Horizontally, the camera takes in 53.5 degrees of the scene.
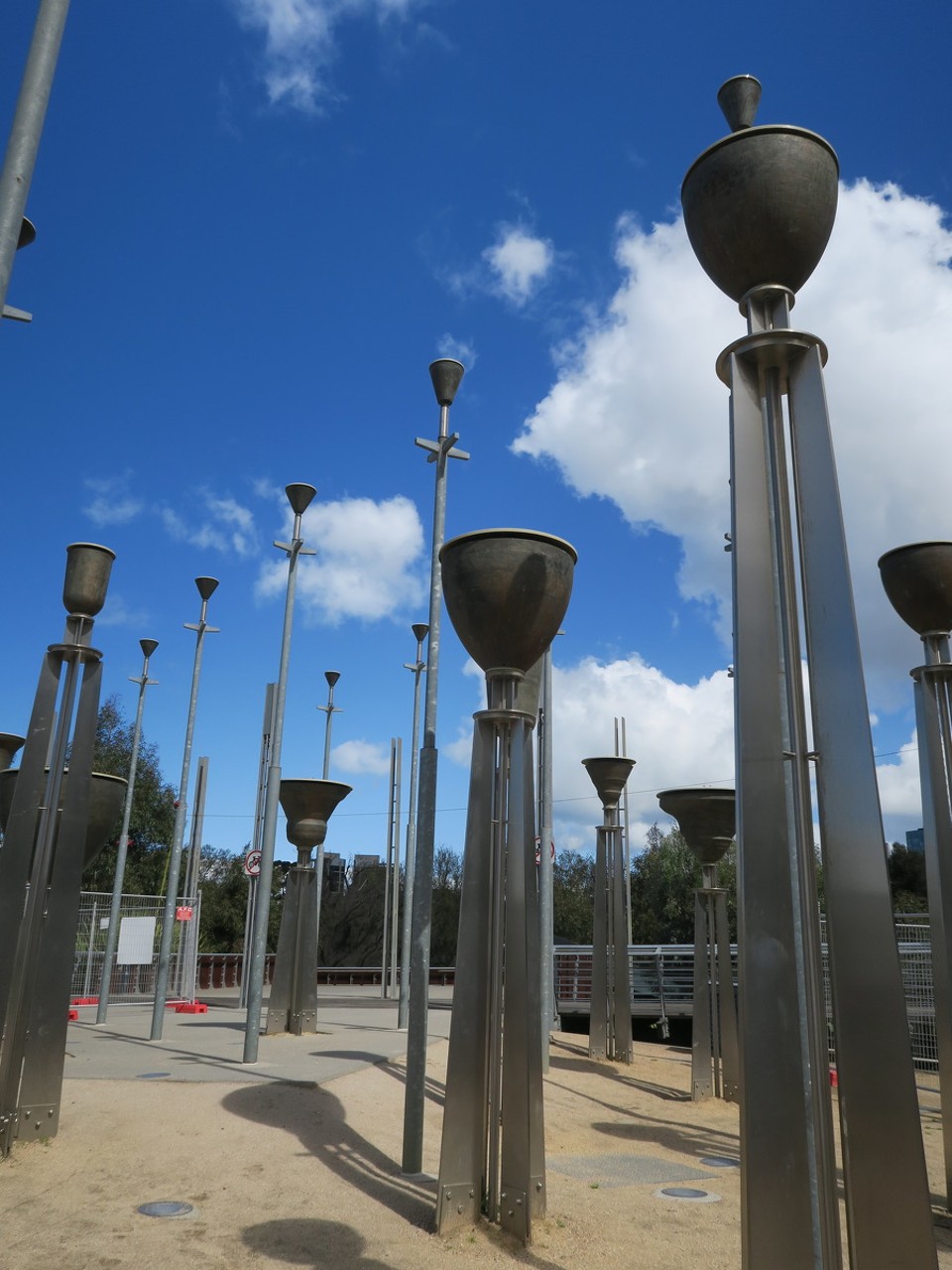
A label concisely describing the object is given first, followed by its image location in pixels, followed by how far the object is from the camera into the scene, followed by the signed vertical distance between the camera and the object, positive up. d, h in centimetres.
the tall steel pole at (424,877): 757 +31
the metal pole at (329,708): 2281 +486
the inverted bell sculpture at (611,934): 1573 -25
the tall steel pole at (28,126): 407 +341
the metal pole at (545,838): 1505 +121
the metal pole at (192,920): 2223 -22
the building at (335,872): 5259 +220
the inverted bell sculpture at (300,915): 1589 -4
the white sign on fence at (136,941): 1867 -61
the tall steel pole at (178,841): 1383 +102
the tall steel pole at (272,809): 1158 +129
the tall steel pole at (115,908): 1627 +1
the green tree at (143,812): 4144 +419
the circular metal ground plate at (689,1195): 746 -212
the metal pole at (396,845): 2311 +166
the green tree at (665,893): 4716 +131
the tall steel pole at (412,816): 1769 +206
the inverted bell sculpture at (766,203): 502 +371
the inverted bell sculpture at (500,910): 649 +4
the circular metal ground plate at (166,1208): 643 -198
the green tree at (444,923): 4800 -37
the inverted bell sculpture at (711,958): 1266 -49
